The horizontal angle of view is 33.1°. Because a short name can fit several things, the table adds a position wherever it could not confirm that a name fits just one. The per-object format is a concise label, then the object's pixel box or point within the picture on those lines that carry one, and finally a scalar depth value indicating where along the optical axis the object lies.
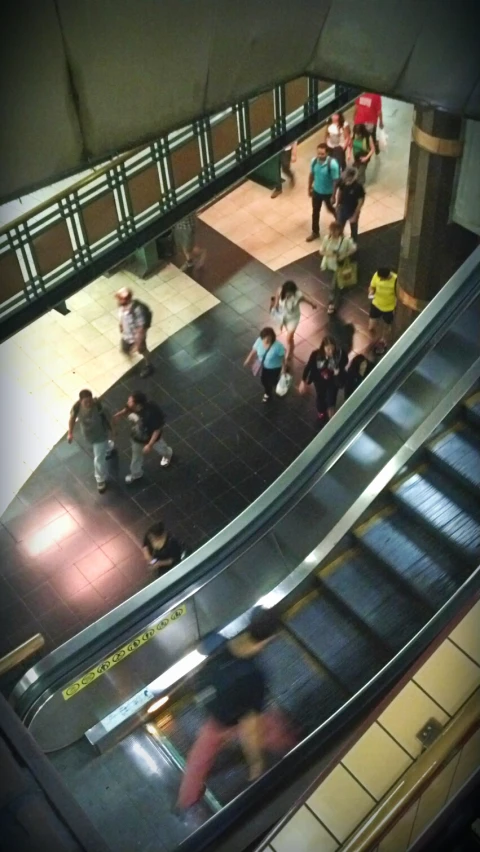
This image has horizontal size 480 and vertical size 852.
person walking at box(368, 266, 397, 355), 8.06
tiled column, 6.90
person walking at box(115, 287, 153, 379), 8.09
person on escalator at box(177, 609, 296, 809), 5.02
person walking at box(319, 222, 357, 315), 8.88
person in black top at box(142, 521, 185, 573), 6.31
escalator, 4.99
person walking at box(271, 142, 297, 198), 11.64
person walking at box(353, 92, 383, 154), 11.24
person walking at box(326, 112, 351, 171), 9.96
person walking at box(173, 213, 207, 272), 9.99
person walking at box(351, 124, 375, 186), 10.27
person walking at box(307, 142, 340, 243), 9.64
